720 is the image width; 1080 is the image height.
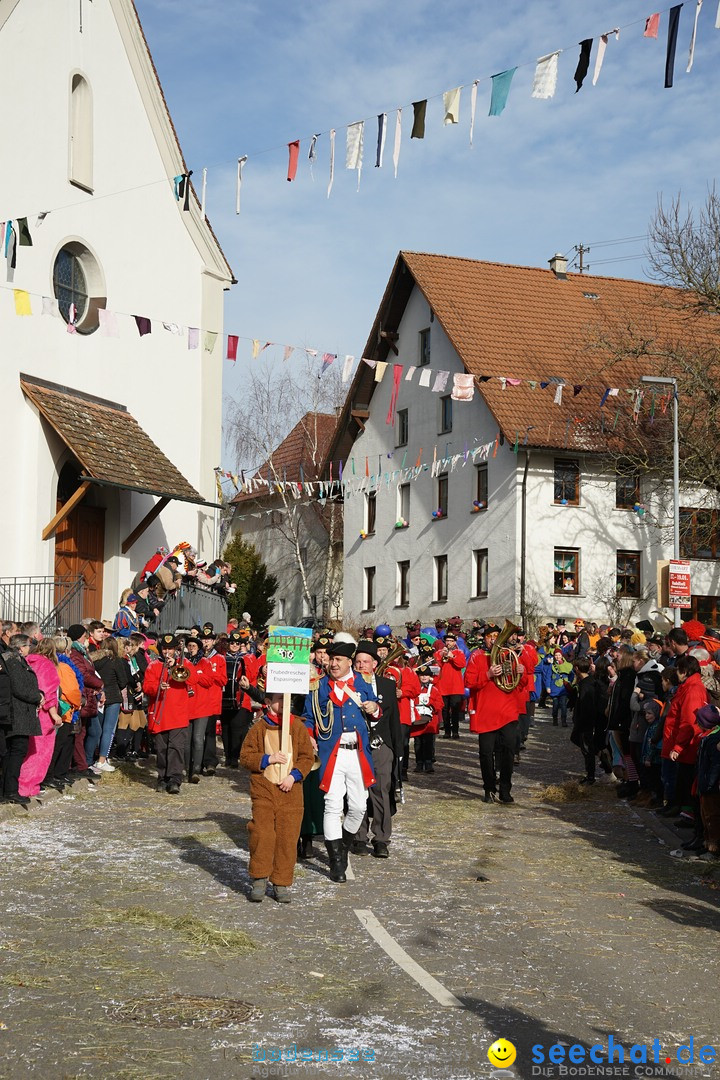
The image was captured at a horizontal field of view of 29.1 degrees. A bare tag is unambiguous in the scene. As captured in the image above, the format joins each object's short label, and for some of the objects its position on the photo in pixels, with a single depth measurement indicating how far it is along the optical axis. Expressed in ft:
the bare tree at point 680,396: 115.44
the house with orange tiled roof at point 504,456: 137.28
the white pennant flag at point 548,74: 48.16
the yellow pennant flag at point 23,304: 75.77
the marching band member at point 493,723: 51.80
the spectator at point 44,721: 46.01
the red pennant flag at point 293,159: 59.16
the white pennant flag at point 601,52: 46.75
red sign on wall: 83.66
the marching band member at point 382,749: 40.06
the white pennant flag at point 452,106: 52.60
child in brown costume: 32.01
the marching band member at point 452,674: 74.08
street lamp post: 96.89
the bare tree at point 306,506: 188.03
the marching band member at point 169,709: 53.67
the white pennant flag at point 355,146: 56.65
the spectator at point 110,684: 56.80
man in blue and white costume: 35.76
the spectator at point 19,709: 42.70
